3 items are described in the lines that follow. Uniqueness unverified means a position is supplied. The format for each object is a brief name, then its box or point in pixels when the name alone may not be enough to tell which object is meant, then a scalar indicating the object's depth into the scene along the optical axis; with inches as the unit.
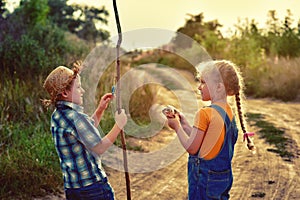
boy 107.7
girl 116.7
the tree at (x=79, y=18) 866.1
